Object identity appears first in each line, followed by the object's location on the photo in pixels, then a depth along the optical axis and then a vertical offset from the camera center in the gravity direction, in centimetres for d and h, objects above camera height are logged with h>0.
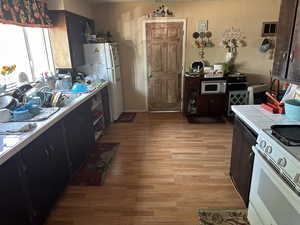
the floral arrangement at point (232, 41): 428 +24
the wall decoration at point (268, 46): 425 +11
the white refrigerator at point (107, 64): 377 -13
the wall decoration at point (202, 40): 428 +28
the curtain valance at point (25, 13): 215 +54
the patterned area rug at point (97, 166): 237 -139
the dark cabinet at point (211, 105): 421 -105
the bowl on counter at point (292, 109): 159 -45
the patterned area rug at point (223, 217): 178 -144
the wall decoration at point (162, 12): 415 +86
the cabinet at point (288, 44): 166 +6
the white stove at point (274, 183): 106 -76
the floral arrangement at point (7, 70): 223 -11
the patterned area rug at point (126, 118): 429 -132
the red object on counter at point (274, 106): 178 -49
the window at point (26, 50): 248 +12
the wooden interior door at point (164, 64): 431 -21
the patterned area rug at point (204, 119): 417 -134
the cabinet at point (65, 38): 307 +30
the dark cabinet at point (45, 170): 158 -97
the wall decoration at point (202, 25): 422 +58
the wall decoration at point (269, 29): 420 +46
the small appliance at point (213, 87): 410 -66
